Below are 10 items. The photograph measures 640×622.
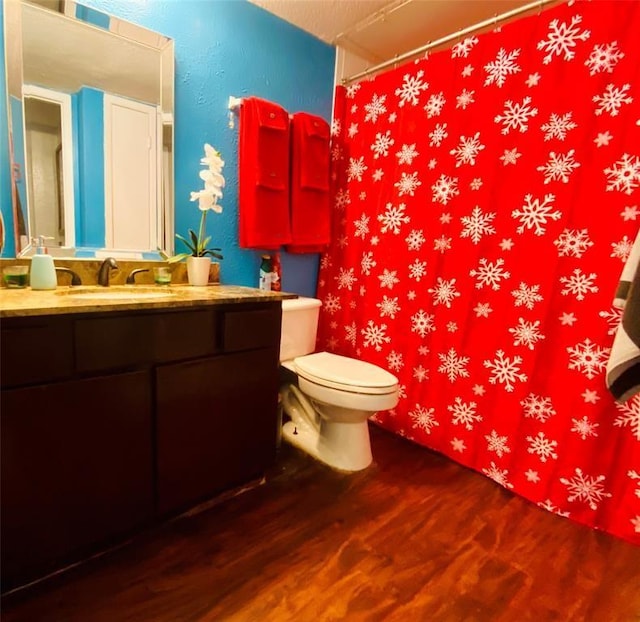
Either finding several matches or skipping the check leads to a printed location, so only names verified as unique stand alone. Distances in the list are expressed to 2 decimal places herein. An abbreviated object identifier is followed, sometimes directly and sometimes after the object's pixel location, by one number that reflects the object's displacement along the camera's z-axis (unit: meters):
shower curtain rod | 1.36
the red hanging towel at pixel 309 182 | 1.88
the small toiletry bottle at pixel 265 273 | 1.91
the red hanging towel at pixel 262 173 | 1.73
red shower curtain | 1.25
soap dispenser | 1.22
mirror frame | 1.26
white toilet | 1.50
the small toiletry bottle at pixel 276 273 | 1.94
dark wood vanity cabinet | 0.92
